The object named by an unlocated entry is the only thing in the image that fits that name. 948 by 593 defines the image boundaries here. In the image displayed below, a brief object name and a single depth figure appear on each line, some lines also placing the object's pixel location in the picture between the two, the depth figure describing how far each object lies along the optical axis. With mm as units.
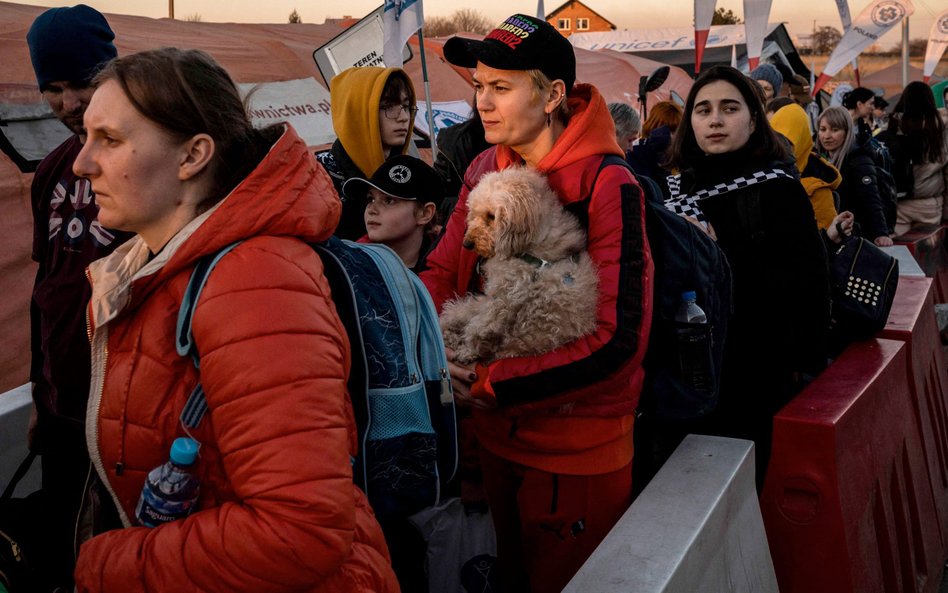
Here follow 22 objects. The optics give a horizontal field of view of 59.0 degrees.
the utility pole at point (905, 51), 33034
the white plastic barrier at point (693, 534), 1934
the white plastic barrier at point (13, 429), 3219
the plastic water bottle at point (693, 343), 2613
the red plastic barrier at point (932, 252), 7959
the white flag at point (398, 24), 5852
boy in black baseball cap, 3459
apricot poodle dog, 2393
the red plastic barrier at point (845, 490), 2748
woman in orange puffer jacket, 1374
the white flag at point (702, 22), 8883
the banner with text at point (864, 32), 13078
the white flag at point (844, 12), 14125
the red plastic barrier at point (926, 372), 3878
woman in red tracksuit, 2369
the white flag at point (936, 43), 25109
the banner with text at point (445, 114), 11719
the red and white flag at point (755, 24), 9242
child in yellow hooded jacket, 3902
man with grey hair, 6215
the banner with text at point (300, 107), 9782
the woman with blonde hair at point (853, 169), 7391
